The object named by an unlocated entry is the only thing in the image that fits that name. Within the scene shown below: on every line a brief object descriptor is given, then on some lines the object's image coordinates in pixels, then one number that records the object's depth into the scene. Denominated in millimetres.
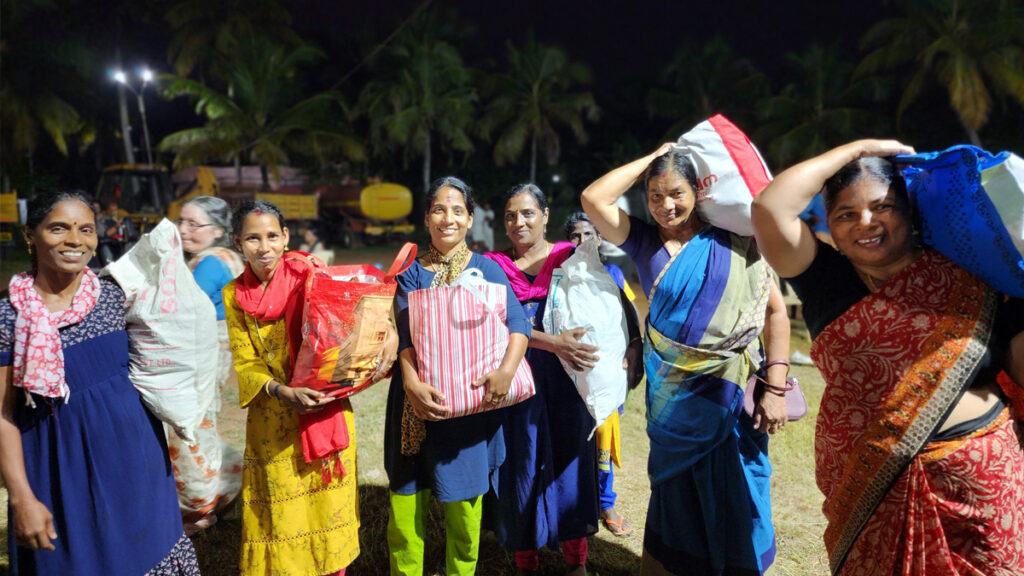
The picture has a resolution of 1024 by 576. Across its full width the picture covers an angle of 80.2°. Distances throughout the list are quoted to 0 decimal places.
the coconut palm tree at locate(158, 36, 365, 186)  21031
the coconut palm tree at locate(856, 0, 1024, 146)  18562
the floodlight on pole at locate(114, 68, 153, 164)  16706
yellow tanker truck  17906
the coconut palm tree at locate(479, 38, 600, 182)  27688
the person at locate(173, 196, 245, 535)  3035
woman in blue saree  2320
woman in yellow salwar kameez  2352
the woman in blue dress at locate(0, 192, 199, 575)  1869
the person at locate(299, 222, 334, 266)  10039
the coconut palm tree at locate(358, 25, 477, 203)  25203
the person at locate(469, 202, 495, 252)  15438
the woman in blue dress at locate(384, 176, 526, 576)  2424
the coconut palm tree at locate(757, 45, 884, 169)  21594
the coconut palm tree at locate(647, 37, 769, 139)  26016
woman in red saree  1557
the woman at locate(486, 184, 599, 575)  2748
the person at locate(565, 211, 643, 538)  3346
